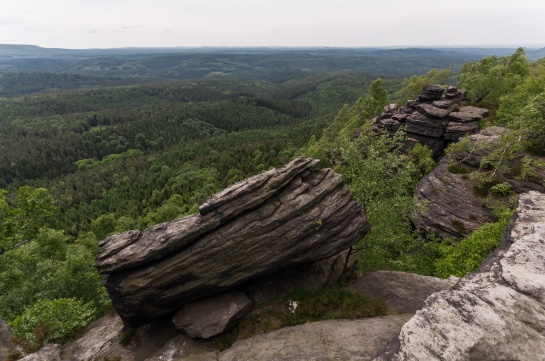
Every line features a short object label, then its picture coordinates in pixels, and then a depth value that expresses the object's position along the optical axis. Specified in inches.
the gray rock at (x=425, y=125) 2412.6
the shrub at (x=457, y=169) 1818.4
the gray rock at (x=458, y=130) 2252.2
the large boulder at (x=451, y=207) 1489.9
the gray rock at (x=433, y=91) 2669.8
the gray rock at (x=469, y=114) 2352.4
